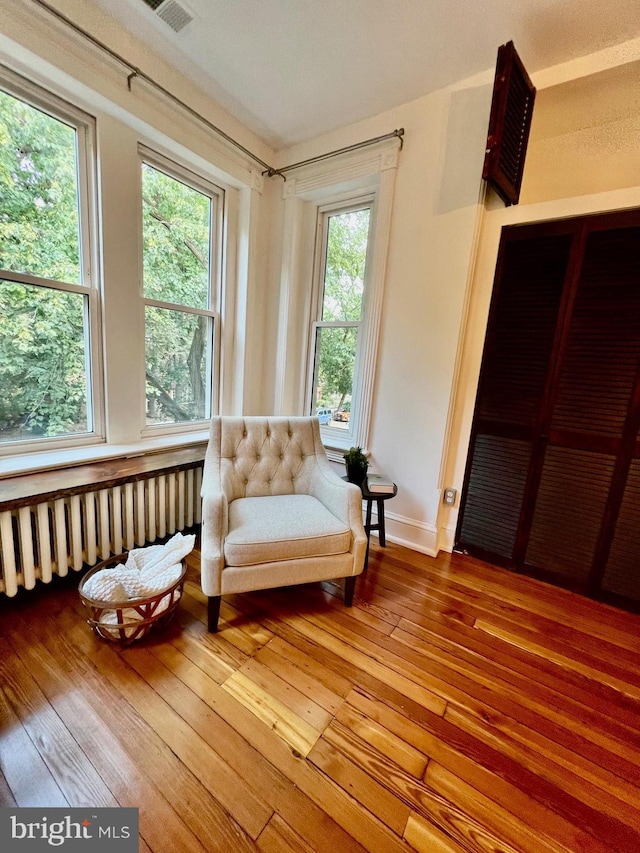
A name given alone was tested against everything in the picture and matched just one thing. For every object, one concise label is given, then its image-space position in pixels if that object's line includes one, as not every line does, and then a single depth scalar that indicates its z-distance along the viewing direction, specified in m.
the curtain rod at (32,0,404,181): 1.45
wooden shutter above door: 1.49
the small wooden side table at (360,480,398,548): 1.97
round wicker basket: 1.31
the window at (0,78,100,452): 1.55
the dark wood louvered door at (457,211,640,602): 1.72
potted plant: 2.05
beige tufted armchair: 1.43
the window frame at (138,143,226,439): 2.07
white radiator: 1.43
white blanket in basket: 1.37
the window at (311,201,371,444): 2.48
